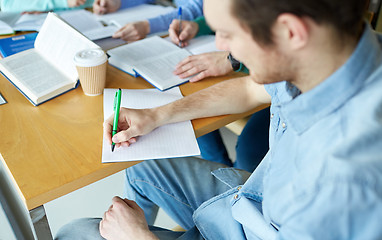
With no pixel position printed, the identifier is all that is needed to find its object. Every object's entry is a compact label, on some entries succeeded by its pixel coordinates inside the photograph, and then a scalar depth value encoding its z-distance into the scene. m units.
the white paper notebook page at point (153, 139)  0.92
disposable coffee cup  1.08
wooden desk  0.84
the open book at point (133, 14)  1.64
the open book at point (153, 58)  1.22
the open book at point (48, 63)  1.13
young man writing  0.58
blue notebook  1.32
